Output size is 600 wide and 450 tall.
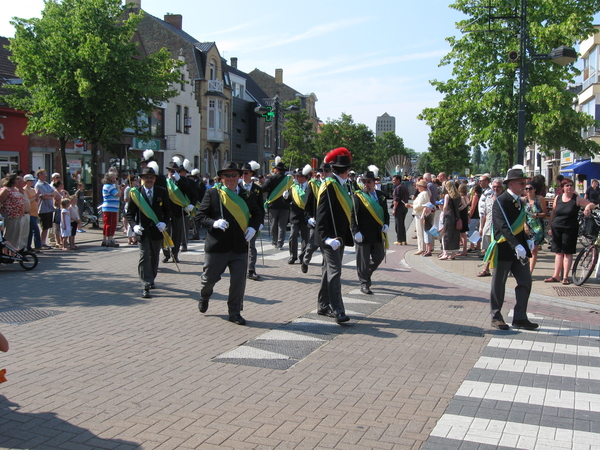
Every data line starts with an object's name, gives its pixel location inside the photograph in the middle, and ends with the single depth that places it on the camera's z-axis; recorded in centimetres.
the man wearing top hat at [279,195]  1269
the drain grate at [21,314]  720
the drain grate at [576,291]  931
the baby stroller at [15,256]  1095
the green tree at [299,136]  4728
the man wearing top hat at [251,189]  1031
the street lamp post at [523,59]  1324
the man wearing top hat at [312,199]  863
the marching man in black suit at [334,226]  722
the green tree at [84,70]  2055
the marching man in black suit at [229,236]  714
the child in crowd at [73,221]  1458
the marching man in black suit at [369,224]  902
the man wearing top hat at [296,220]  1199
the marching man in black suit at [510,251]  704
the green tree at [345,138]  5603
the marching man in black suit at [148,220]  886
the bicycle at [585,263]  979
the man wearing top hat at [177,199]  1151
